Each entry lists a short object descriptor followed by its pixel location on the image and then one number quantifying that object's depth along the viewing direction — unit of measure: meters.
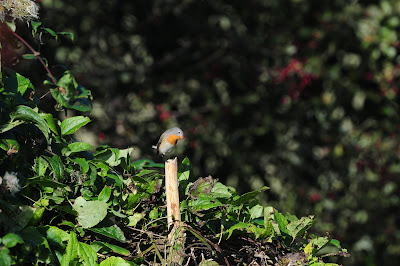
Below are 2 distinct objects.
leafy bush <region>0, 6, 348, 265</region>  7.44
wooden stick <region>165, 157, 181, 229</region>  7.65
